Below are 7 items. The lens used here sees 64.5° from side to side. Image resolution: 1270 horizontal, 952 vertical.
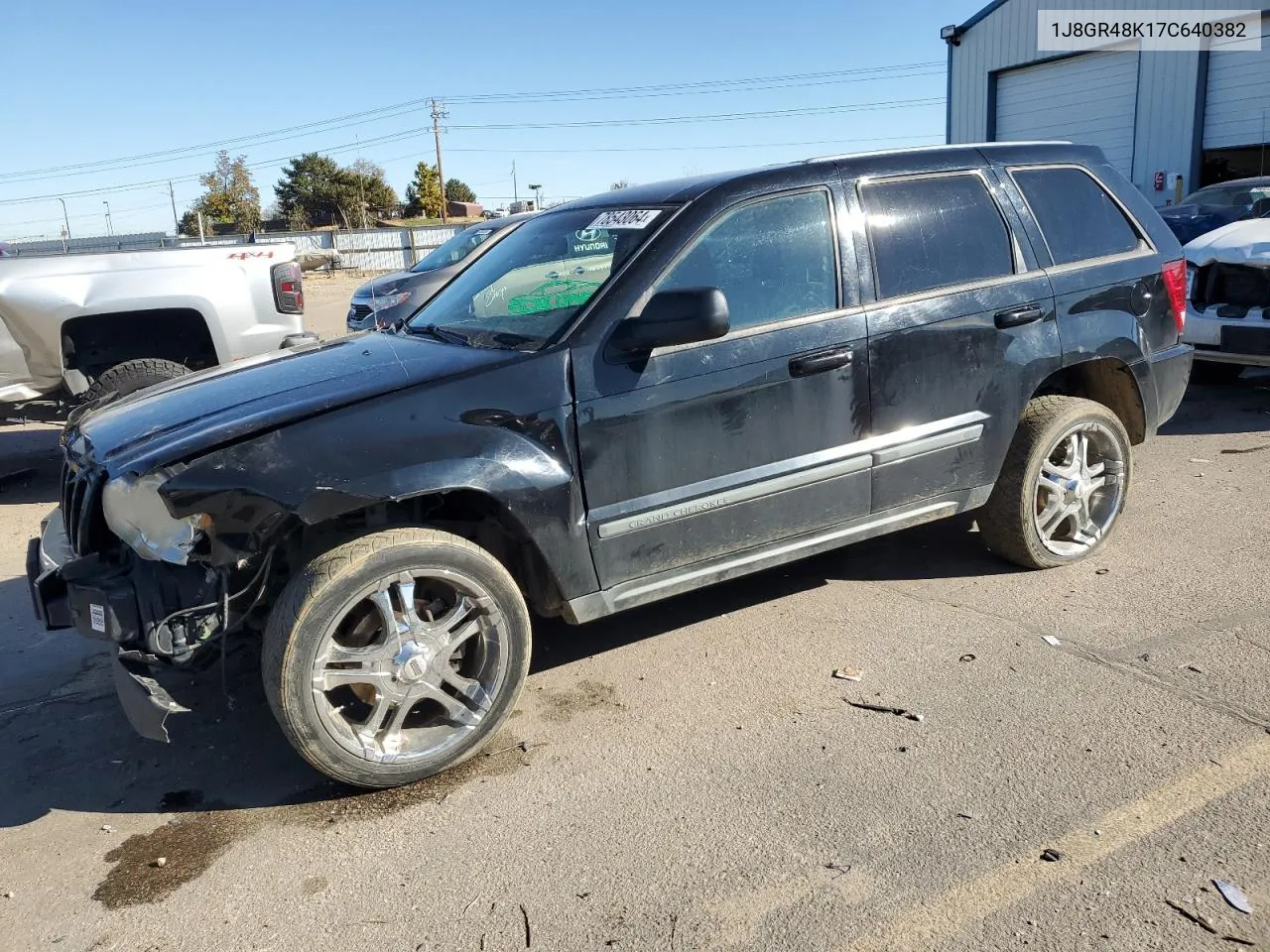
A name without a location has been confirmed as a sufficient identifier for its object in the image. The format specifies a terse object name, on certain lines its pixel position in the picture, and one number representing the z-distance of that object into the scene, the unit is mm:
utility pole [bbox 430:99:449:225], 59094
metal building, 20344
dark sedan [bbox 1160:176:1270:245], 12727
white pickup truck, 6770
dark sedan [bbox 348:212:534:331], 10844
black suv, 3062
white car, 7377
